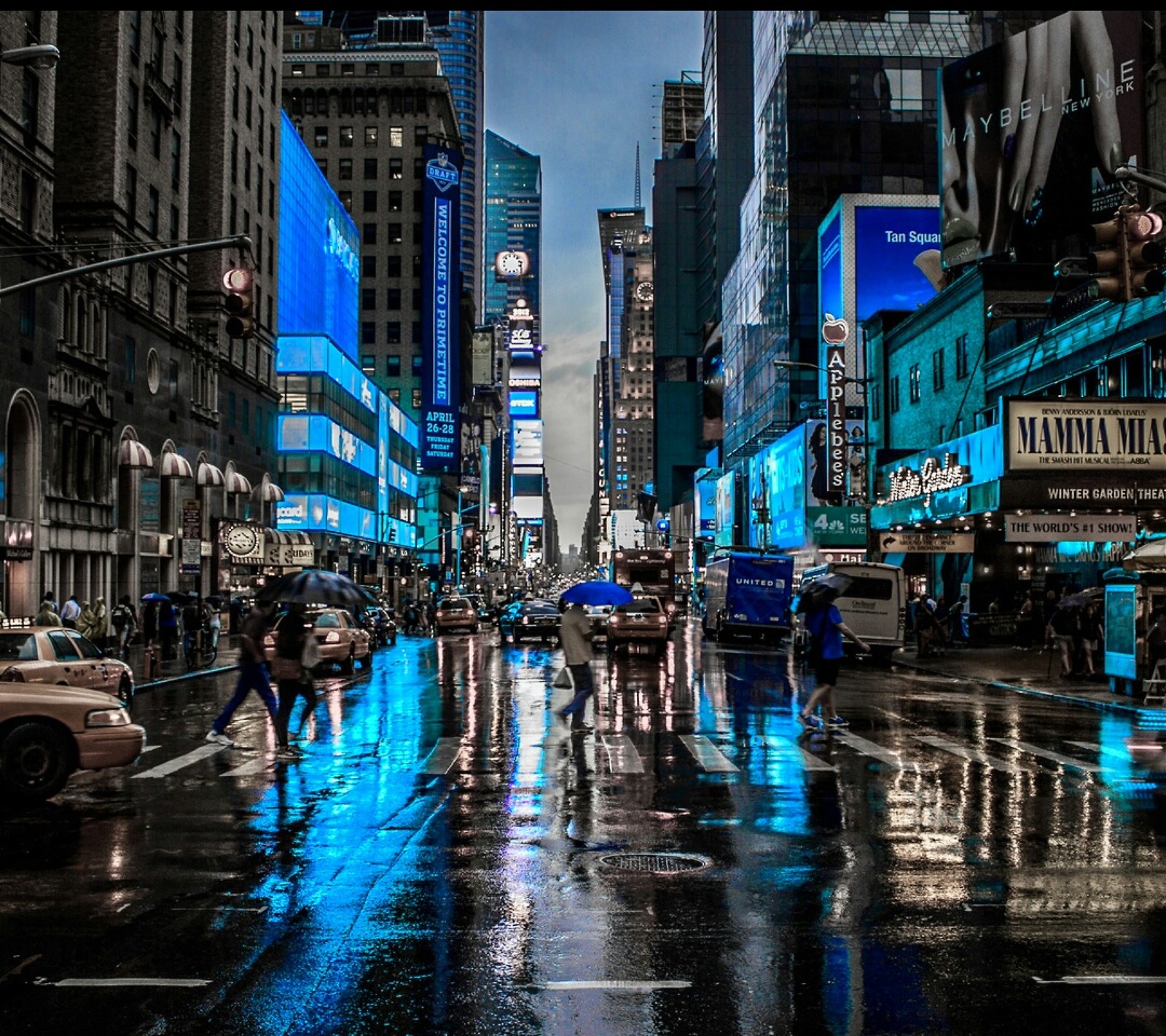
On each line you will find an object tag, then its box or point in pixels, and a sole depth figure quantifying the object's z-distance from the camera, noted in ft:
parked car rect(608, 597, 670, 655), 140.36
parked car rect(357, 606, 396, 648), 153.58
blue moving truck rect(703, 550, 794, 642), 165.07
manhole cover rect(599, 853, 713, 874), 31.53
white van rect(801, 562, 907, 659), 125.80
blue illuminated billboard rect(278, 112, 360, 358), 263.08
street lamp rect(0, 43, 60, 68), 58.03
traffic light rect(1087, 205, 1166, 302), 47.75
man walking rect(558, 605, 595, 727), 60.08
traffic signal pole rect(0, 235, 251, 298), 60.59
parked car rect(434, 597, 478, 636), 208.23
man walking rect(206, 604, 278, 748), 56.03
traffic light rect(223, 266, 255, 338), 61.77
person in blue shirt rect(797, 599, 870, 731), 60.03
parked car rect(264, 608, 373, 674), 104.94
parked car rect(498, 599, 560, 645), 160.25
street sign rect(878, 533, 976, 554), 136.77
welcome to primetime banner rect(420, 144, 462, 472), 439.22
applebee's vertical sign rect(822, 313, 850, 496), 214.48
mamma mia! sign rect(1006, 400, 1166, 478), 103.40
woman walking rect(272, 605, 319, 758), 55.16
